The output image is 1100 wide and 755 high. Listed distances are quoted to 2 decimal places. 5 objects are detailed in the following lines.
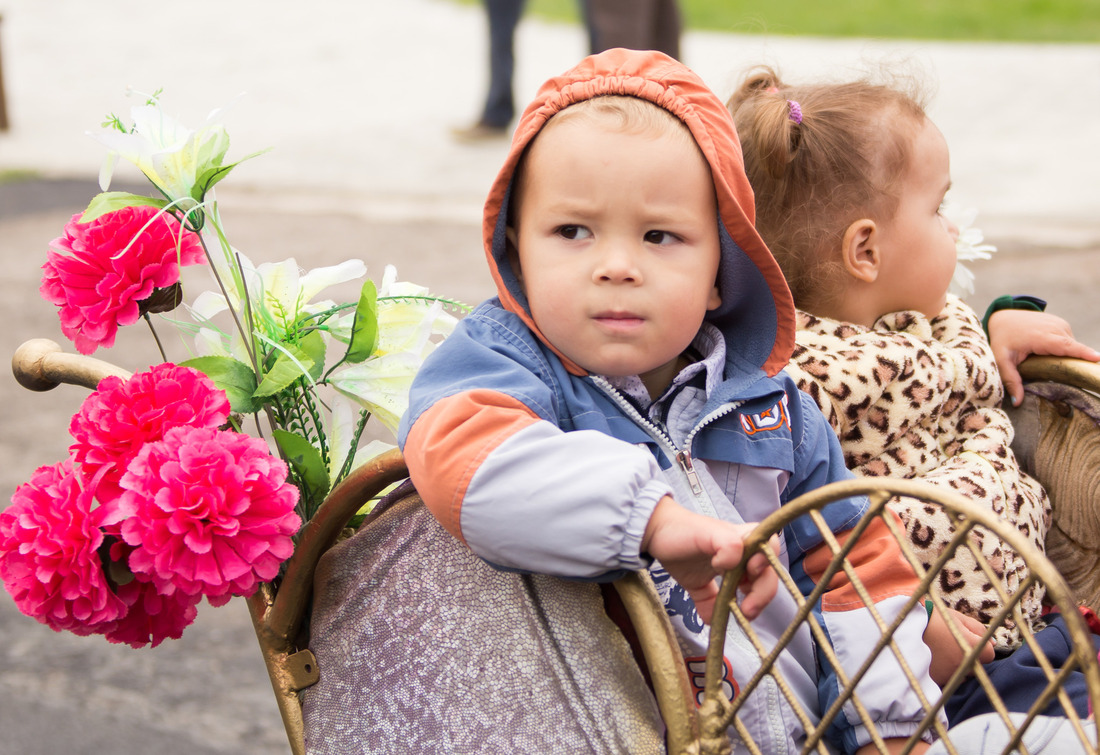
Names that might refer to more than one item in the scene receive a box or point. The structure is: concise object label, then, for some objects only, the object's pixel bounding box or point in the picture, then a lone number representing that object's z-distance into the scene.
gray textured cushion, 1.87
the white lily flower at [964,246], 2.29
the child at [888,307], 2.11
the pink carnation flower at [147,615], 1.92
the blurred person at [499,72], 7.14
